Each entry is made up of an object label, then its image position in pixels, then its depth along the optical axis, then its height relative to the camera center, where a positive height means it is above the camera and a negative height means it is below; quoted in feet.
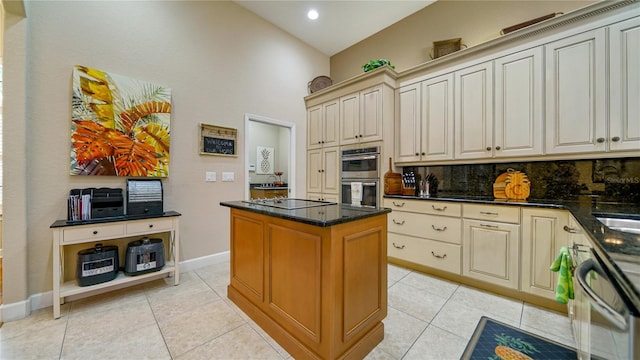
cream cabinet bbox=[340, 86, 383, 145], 10.75 +3.09
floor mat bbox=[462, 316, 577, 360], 4.90 -3.71
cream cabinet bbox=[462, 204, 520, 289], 7.14 -2.10
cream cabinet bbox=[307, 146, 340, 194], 12.55 +0.51
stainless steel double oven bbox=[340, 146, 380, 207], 10.75 +0.32
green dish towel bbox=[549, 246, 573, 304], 4.31 -1.90
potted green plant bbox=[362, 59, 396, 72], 10.76 +5.40
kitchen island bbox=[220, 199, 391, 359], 4.42 -2.10
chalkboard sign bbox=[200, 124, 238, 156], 9.86 +1.74
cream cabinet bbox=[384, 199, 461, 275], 8.31 -2.08
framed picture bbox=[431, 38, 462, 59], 9.89 +5.73
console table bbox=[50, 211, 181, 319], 6.19 -1.62
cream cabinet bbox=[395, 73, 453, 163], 9.45 +2.53
